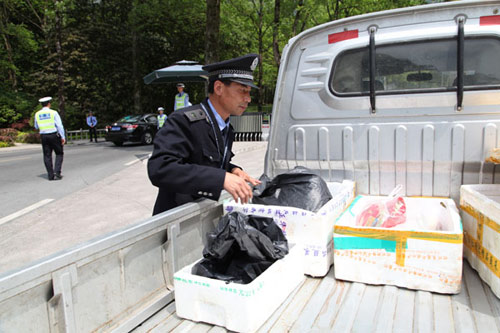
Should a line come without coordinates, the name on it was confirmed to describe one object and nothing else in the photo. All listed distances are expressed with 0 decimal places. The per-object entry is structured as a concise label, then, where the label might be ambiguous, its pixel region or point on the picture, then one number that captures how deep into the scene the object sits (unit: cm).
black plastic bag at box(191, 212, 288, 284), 203
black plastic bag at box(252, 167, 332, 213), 259
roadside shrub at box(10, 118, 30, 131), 2641
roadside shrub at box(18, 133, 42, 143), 2369
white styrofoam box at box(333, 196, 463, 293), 208
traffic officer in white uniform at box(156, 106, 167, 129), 1664
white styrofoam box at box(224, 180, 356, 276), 227
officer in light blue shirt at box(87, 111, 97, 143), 2352
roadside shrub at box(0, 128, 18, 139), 2306
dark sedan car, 1947
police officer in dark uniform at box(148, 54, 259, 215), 226
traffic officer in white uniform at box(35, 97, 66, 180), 1023
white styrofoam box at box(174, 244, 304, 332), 176
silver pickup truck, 164
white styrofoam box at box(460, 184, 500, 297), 204
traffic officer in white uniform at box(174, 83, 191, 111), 1341
